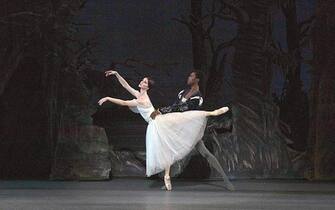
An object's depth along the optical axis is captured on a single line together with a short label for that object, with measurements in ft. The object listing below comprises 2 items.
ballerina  40.81
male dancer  41.40
